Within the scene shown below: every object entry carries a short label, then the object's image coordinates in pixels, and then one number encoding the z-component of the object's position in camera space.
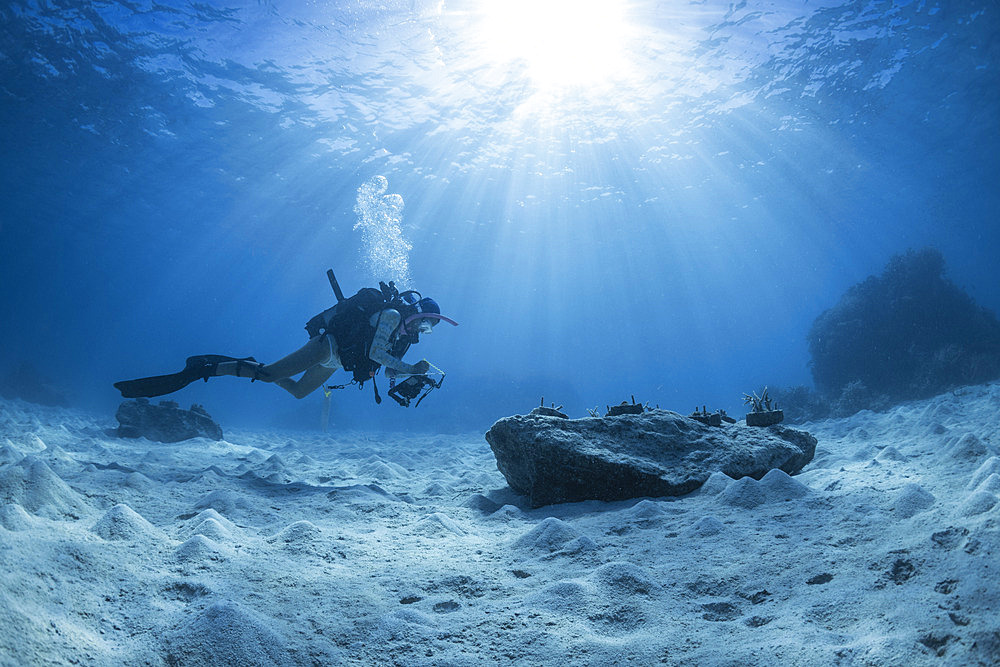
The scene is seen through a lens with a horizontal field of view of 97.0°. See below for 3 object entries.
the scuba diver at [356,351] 5.58
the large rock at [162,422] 10.38
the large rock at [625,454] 4.56
